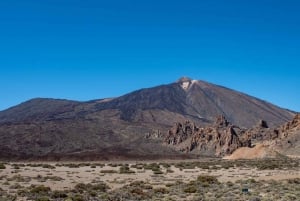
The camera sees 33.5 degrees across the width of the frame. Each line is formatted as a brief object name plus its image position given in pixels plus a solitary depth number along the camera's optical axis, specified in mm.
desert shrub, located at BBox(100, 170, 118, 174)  50375
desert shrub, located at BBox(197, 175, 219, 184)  35500
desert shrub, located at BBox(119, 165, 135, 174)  50188
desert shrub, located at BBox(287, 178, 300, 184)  33375
